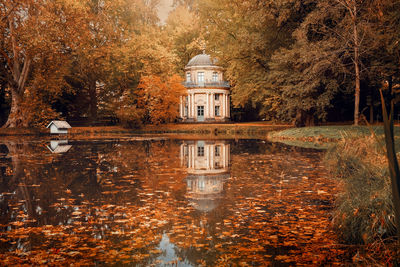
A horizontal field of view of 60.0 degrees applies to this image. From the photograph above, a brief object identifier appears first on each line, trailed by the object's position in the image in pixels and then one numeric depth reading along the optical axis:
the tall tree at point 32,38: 28.47
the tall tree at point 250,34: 25.72
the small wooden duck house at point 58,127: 30.09
